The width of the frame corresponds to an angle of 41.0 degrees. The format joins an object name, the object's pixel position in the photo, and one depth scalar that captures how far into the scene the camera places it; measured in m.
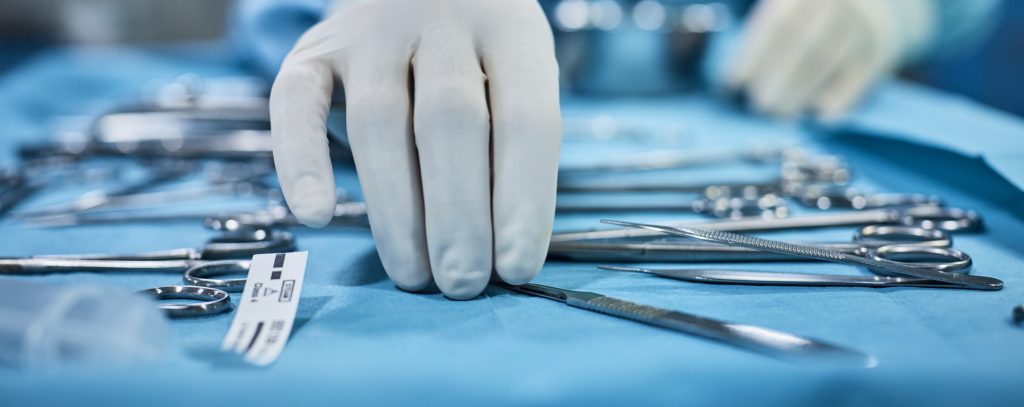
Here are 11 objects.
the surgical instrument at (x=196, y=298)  0.34
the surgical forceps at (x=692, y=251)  0.38
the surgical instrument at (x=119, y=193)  0.45
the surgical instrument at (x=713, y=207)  0.44
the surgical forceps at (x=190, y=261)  0.35
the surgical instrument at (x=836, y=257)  0.36
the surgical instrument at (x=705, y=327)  0.31
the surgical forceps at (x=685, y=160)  0.52
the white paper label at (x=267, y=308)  0.32
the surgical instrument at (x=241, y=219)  0.42
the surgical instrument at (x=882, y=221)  0.42
